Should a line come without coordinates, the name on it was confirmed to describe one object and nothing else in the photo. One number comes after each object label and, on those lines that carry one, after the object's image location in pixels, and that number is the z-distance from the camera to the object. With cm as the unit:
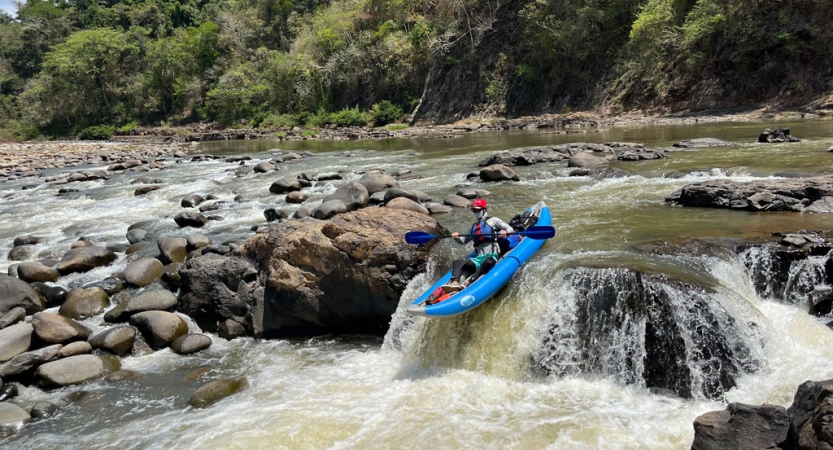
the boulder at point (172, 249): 975
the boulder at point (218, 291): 805
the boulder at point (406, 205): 1017
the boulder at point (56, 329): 716
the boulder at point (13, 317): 771
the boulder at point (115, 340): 720
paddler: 687
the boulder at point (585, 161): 1475
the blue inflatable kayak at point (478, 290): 612
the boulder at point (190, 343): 731
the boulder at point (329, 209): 1090
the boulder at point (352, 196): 1180
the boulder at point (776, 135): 1551
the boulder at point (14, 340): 689
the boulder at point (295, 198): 1403
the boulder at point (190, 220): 1220
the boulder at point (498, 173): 1409
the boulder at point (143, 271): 900
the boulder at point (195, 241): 997
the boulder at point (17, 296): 816
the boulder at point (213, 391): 595
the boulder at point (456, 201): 1150
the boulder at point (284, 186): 1525
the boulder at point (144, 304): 795
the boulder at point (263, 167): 2006
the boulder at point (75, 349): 697
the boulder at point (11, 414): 571
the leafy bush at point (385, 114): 4309
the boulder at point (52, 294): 869
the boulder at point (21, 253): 1086
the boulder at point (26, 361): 649
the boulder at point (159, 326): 746
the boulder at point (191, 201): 1443
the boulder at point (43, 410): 585
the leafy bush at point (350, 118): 4425
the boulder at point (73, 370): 648
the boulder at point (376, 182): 1316
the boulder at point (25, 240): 1146
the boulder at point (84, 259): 966
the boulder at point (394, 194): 1170
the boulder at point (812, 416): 311
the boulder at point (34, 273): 927
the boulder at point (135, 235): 1122
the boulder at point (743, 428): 360
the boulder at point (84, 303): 817
